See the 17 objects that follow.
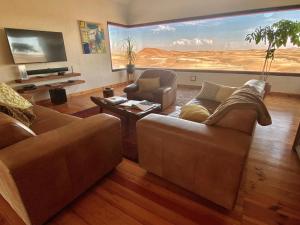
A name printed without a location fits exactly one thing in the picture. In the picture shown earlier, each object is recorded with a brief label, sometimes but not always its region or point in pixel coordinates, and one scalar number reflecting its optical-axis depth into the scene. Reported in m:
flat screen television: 3.45
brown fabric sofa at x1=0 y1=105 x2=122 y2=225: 1.04
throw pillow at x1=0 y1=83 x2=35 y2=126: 1.67
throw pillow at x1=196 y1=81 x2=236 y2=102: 2.58
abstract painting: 4.68
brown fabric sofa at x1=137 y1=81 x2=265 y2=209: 1.14
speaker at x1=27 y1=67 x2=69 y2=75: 3.76
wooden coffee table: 2.12
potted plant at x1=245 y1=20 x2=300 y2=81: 3.30
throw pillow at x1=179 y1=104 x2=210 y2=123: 1.59
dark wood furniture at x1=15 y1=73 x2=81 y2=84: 3.59
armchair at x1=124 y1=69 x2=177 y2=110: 3.22
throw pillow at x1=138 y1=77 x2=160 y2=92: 3.51
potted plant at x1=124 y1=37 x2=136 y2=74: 6.08
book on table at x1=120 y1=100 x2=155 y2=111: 2.45
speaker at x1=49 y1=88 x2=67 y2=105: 4.02
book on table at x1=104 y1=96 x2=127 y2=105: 2.66
